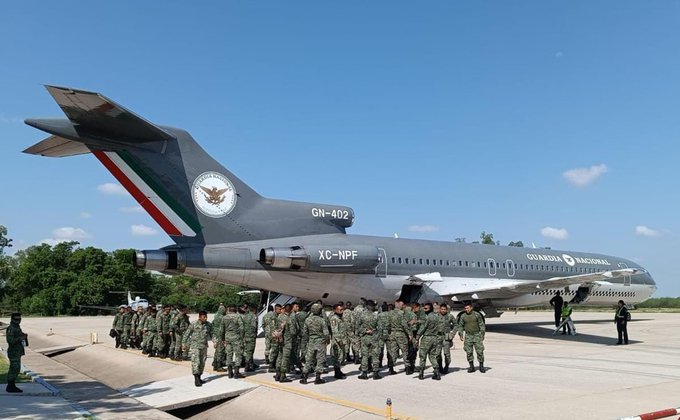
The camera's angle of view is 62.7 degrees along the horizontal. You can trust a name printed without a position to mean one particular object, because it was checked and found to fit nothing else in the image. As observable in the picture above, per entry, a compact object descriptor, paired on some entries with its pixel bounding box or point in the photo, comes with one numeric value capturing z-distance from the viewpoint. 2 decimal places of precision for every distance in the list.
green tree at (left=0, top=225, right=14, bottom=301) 73.39
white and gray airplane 14.51
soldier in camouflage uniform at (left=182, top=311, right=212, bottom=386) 10.67
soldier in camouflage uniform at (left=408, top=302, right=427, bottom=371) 11.61
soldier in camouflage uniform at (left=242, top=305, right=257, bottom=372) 11.80
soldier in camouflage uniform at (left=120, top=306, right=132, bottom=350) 17.91
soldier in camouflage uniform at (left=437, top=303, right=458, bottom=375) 11.48
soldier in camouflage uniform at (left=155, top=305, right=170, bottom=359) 14.69
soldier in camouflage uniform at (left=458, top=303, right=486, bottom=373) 11.68
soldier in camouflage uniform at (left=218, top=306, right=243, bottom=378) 11.41
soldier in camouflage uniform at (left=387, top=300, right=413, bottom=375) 11.45
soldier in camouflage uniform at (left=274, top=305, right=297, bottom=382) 10.98
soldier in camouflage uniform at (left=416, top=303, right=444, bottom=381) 11.05
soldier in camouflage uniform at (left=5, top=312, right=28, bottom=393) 10.15
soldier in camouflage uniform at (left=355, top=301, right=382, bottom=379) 11.30
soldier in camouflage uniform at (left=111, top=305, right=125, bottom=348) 18.09
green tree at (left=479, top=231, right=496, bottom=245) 73.62
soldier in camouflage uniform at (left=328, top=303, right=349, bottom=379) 11.36
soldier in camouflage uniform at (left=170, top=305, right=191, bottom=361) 14.19
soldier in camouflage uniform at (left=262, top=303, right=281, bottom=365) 11.46
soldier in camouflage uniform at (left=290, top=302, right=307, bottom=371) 11.39
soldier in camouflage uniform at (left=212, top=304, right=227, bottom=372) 11.79
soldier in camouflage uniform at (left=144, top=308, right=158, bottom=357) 15.08
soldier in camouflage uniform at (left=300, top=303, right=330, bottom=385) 10.75
